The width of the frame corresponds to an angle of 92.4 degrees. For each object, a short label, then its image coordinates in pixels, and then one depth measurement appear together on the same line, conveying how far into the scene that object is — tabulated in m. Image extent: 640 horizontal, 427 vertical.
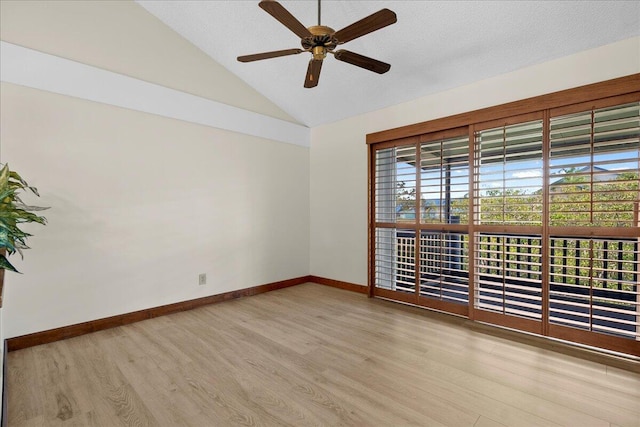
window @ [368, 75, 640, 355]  2.42
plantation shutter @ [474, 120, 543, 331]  2.84
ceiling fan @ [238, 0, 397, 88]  1.85
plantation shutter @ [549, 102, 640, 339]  2.38
